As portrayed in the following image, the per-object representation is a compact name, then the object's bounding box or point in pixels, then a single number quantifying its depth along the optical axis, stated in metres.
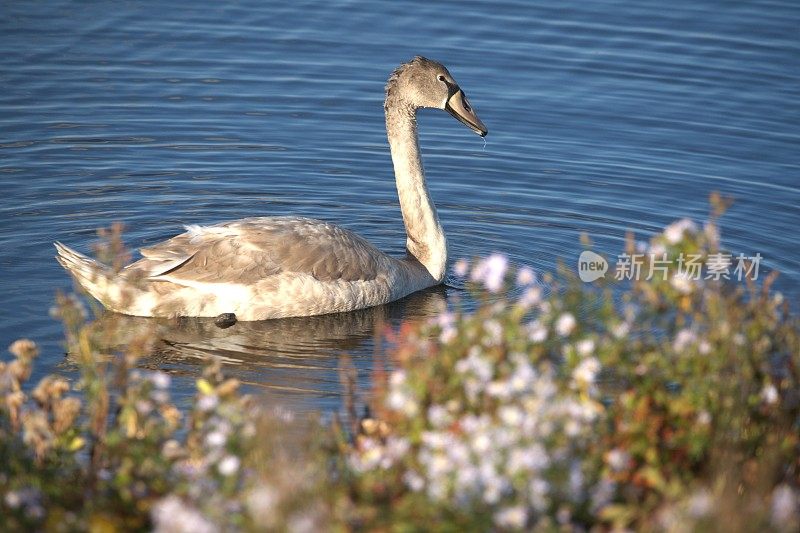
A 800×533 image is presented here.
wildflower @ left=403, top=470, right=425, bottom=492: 9.30
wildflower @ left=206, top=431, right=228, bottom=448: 9.60
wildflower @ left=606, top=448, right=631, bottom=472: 9.84
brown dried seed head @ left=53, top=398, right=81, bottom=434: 10.84
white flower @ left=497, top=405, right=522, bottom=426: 9.26
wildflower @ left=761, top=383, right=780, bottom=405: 10.91
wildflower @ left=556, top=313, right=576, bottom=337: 10.46
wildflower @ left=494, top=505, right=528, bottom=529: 8.70
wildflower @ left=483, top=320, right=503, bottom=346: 10.27
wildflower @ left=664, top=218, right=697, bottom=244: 10.80
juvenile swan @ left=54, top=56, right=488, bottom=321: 18.02
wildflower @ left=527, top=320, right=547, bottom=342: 10.40
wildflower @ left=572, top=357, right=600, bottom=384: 10.31
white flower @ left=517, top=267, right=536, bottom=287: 11.37
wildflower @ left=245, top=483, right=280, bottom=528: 7.64
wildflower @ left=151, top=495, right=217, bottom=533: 7.95
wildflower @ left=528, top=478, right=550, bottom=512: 8.84
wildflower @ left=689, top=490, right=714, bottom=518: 8.25
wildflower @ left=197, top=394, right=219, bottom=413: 10.23
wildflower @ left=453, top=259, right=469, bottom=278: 11.52
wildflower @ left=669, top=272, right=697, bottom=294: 11.02
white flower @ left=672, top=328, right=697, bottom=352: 10.76
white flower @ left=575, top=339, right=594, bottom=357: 10.52
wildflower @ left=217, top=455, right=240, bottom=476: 9.09
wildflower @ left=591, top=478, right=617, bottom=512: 9.57
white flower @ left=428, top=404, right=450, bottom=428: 9.66
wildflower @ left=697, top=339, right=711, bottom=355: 10.59
